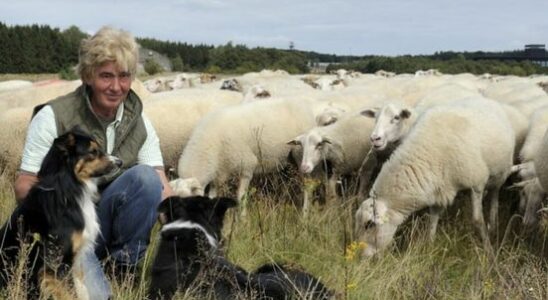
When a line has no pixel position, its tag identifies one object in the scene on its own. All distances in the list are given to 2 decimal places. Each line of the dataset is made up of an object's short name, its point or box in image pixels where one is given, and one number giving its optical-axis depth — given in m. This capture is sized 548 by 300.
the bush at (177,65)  72.71
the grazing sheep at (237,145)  7.14
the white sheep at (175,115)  8.08
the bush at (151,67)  49.25
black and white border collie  3.12
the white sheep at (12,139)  7.41
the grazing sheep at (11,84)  11.64
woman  3.54
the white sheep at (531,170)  6.28
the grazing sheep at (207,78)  17.67
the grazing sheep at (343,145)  7.48
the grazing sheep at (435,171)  5.72
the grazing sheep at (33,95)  8.83
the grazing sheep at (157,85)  16.06
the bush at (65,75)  35.56
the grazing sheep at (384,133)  6.90
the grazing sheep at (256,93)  10.14
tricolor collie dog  3.03
